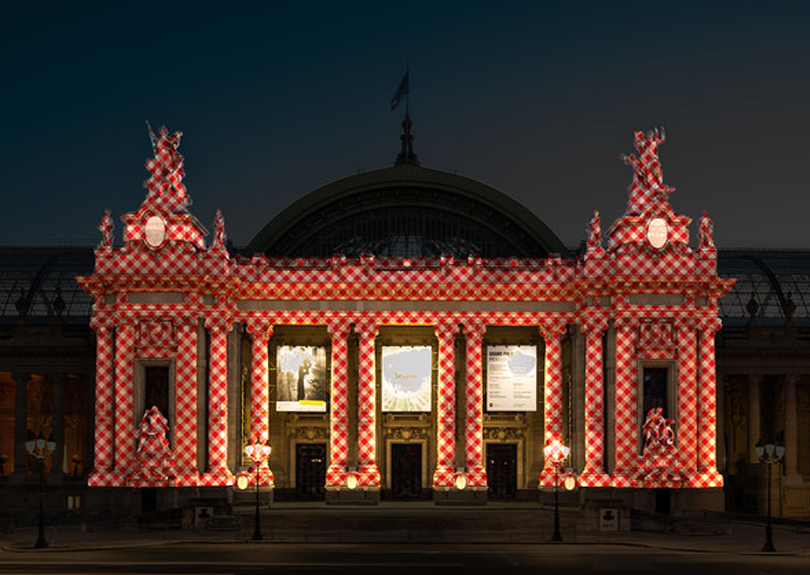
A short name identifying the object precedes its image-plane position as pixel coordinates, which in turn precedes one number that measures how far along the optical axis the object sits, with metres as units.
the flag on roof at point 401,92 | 80.00
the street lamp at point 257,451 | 64.81
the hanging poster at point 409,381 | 74.81
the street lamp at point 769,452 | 56.00
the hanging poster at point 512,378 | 74.56
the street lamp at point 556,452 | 65.31
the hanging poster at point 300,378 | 74.38
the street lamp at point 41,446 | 56.84
